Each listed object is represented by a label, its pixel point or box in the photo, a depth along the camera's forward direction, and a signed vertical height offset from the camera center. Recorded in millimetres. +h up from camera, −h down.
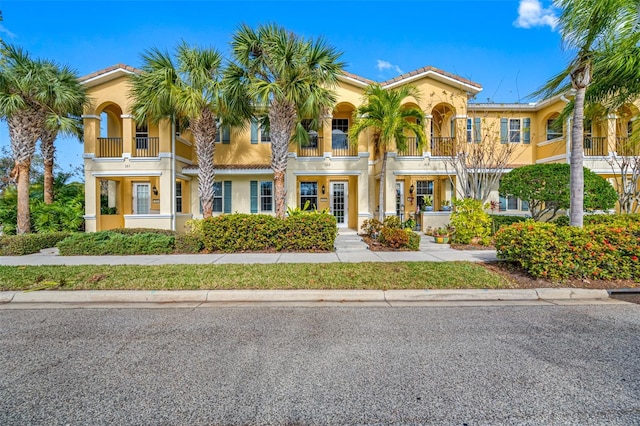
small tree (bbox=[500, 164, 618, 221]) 11664 +860
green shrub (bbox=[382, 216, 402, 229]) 11719 -488
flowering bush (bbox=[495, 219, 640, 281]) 6422 -952
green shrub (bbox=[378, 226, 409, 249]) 10594 -967
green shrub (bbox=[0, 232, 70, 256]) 10016 -1010
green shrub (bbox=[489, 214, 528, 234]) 13113 -472
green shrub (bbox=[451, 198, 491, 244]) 11438 -477
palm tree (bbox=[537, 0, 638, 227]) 6598 +3926
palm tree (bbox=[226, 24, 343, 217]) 11078 +5124
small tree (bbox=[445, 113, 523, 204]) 13344 +1990
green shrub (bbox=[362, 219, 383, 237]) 12188 -687
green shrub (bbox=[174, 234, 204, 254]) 10320 -1078
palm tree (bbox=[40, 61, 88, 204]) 12598 +4446
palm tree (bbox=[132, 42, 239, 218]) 11766 +4864
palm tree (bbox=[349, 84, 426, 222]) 11406 +3668
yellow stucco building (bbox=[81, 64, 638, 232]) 14453 +2756
